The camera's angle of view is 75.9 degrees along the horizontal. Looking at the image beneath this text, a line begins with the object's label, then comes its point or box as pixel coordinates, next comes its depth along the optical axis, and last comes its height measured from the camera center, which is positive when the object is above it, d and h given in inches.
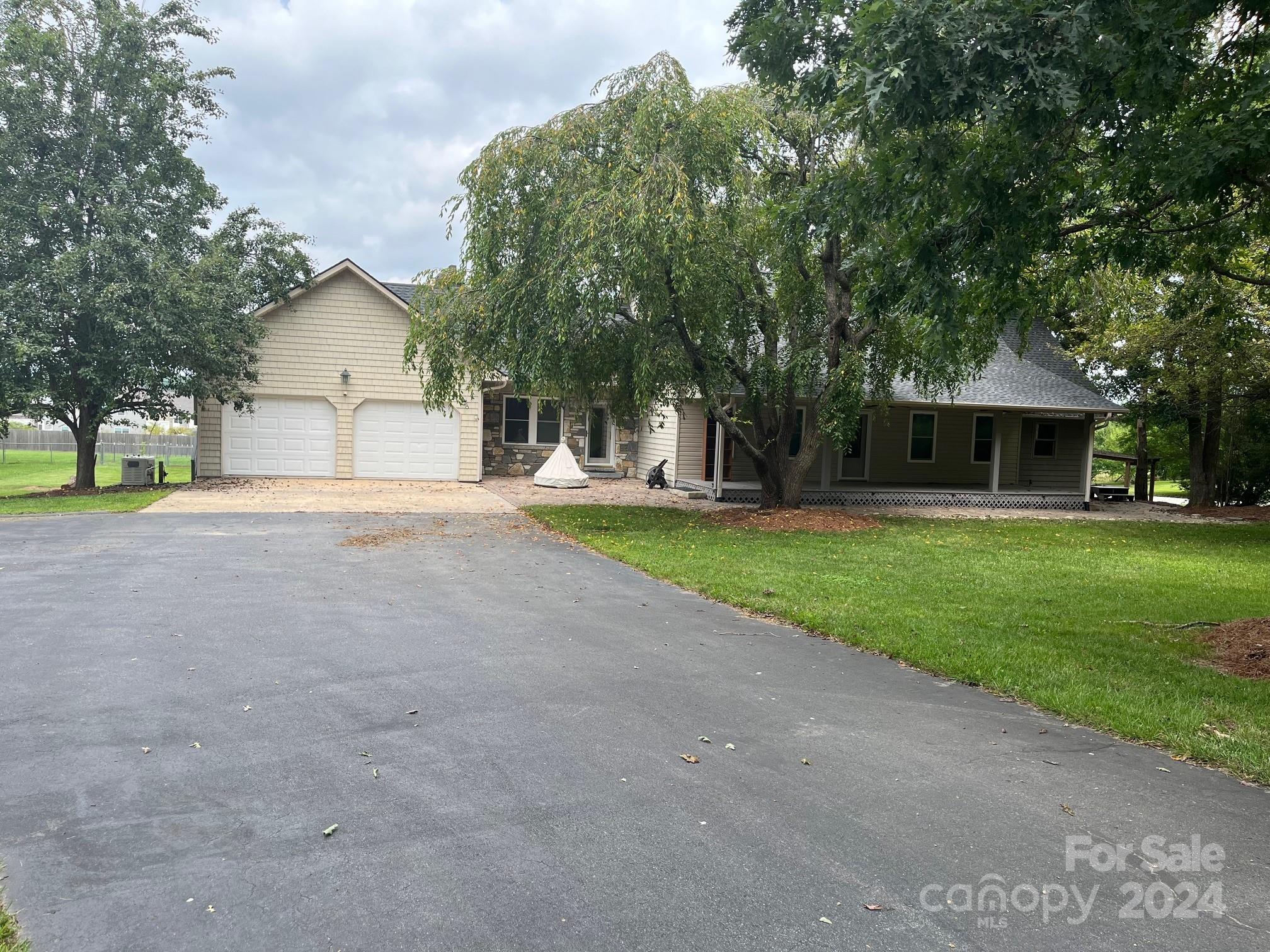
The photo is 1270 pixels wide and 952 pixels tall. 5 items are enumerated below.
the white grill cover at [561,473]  852.6 -41.7
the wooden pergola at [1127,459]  964.0 -7.8
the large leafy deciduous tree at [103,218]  633.6 +164.3
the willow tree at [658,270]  479.8 +106.5
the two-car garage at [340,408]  841.5 +19.4
